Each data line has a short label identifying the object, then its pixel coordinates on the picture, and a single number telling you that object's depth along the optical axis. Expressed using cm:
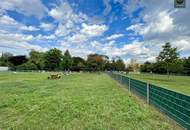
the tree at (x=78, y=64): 4980
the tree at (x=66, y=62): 4866
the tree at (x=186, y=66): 3717
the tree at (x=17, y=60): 5129
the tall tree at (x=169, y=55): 2049
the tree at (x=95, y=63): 5029
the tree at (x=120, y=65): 5212
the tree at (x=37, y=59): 4816
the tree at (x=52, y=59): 4959
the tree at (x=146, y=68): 4678
